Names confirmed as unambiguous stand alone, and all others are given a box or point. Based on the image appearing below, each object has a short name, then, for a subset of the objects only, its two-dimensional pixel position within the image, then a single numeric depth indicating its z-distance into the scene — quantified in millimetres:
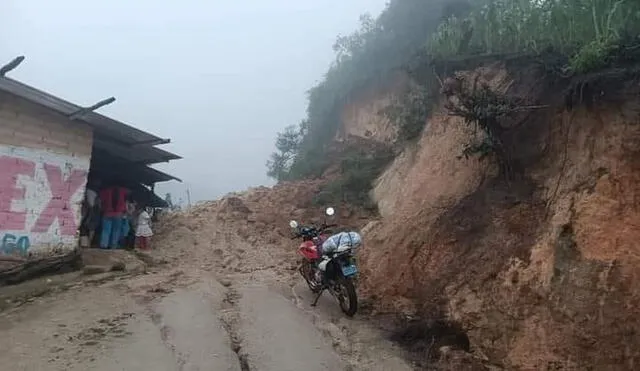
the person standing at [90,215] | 12005
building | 9000
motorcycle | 7578
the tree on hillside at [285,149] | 26750
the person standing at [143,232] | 13047
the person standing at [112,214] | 12609
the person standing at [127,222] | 13008
